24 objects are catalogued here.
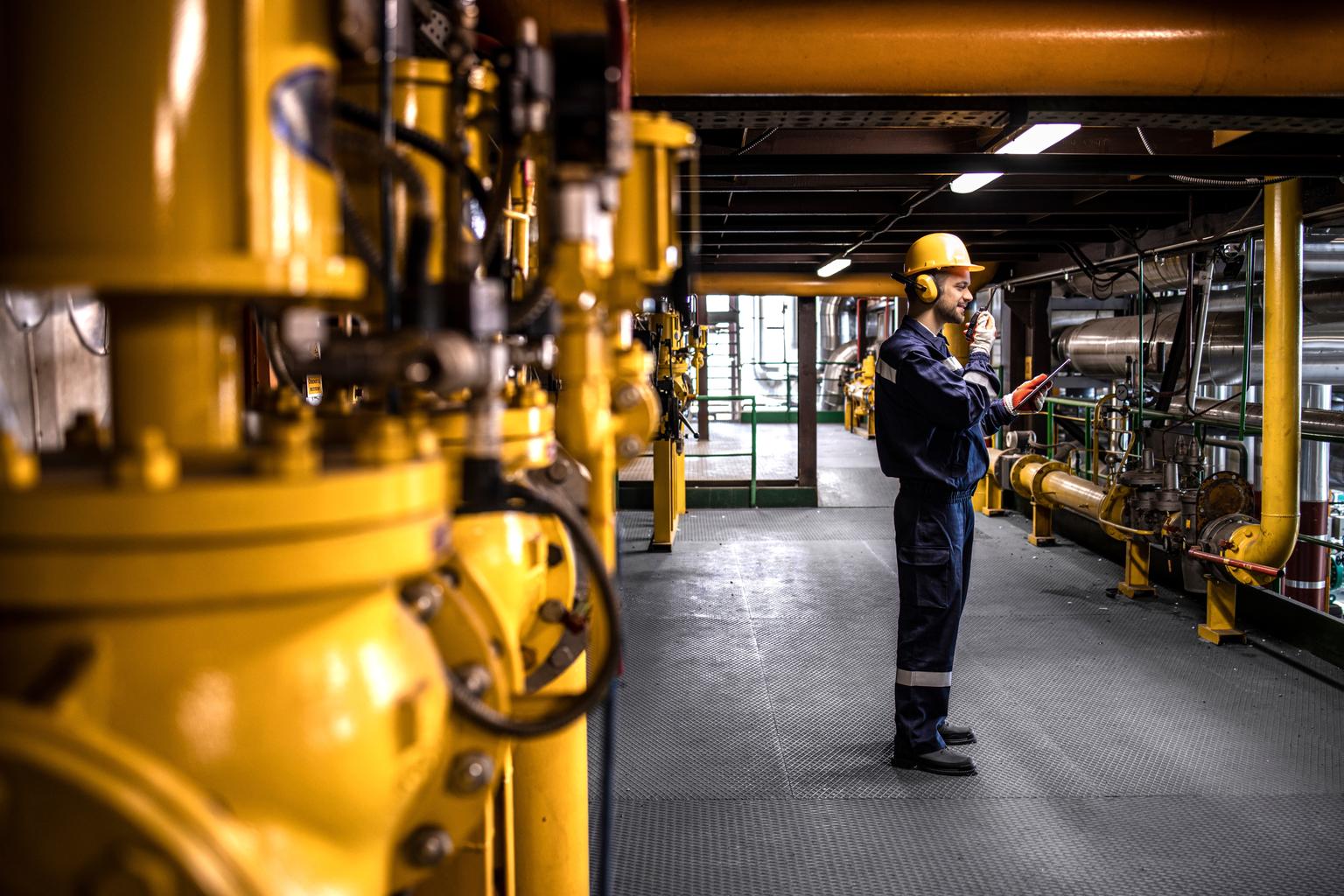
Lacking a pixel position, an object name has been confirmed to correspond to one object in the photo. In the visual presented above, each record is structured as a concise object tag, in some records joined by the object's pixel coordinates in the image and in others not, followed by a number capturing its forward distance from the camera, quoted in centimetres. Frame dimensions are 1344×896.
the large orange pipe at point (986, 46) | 220
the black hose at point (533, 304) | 115
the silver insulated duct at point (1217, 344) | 505
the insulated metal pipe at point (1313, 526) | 521
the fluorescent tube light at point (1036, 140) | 326
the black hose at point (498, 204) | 133
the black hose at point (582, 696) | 101
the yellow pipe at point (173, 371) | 82
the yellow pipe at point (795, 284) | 859
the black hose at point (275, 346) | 139
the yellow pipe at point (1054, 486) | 610
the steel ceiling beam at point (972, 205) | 538
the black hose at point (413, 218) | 96
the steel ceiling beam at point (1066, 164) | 382
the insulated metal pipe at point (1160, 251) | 418
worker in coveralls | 320
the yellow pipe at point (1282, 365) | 413
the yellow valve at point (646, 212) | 130
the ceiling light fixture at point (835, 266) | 769
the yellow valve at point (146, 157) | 73
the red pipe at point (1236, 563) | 426
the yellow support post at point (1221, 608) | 476
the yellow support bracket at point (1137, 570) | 561
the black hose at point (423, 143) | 101
